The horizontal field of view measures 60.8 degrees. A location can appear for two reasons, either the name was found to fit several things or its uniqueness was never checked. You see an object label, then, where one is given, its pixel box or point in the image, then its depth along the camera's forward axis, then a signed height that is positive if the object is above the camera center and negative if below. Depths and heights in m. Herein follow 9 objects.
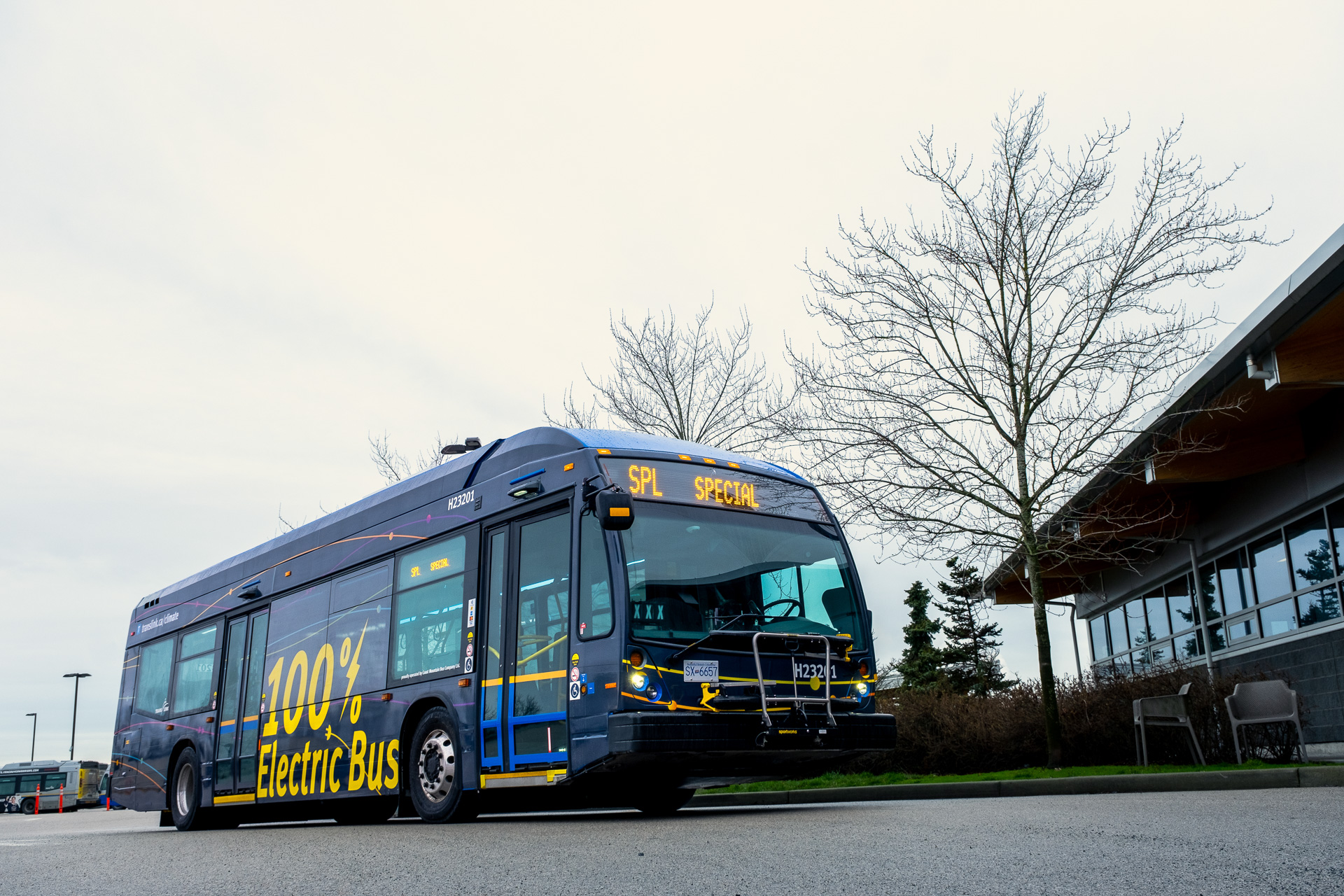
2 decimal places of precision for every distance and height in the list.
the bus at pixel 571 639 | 8.76 +0.92
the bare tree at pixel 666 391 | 21.12 +6.50
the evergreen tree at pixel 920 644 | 49.38 +4.36
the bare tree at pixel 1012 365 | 14.50 +4.79
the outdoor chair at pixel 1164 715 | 12.56 +0.29
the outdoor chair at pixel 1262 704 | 12.02 +0.37
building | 13.41 +3.85
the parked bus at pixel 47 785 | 64.62 -1.55
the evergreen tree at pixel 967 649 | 44.12 +4.08
